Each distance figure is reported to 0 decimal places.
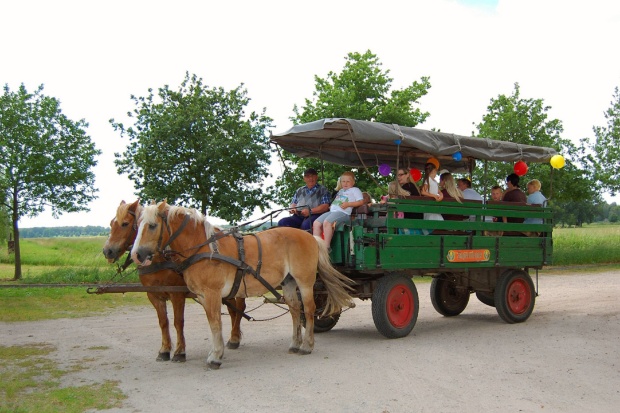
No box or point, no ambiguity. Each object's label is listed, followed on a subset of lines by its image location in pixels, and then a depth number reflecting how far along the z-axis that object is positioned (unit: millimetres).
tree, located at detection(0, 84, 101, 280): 22188
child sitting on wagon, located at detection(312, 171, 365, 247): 8766
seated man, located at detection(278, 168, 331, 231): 9359
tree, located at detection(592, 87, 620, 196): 26500
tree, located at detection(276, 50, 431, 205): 22016
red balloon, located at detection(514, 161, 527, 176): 10750
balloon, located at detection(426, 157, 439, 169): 9766
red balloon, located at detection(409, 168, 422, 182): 11039
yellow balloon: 10305
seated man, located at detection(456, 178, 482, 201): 10805
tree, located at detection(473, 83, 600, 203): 24797
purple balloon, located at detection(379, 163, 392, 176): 9852
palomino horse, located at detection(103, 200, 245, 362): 7203
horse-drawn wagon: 7281
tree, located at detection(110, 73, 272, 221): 20438
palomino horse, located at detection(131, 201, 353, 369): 7141
